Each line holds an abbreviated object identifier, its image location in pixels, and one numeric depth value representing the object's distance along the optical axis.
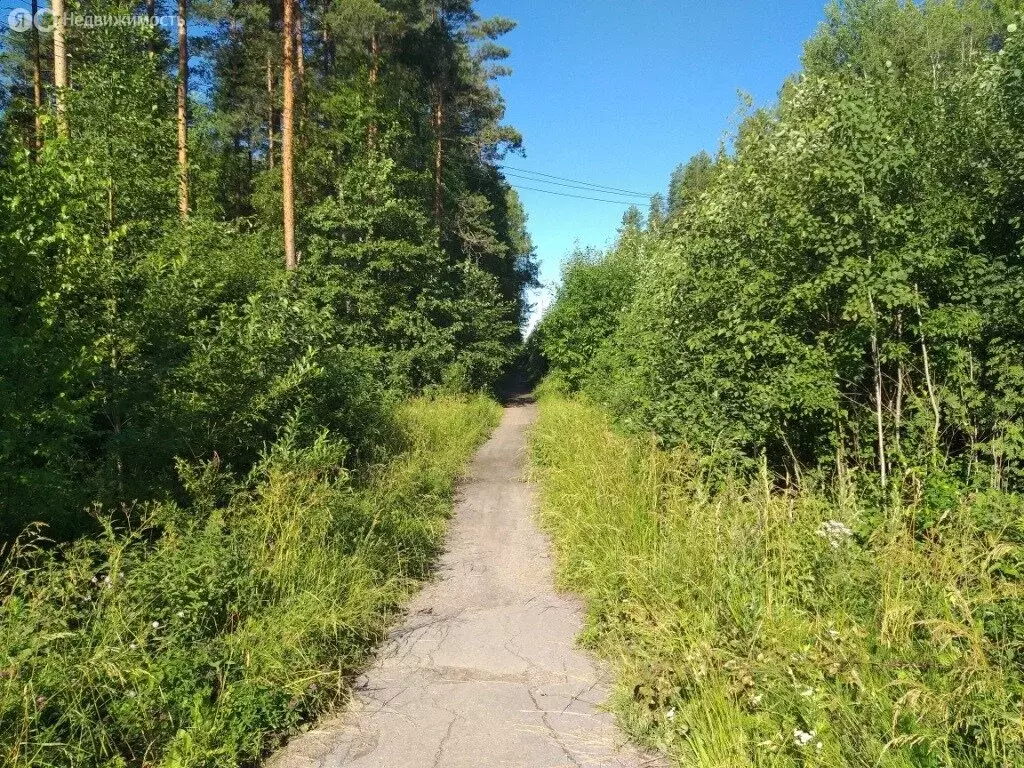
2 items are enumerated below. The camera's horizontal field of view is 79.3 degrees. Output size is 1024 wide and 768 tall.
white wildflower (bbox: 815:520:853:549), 3.92
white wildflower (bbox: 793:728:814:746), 2.52
